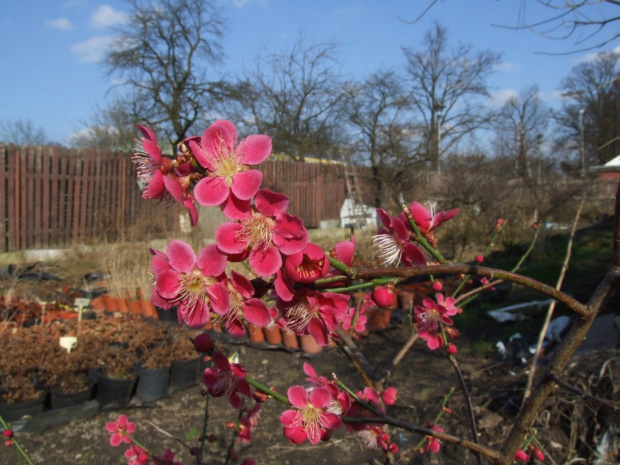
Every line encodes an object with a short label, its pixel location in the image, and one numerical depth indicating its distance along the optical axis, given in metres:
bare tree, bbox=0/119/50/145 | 29.55
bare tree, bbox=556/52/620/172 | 21.05
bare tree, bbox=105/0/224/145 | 16.16
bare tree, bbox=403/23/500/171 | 21.86
